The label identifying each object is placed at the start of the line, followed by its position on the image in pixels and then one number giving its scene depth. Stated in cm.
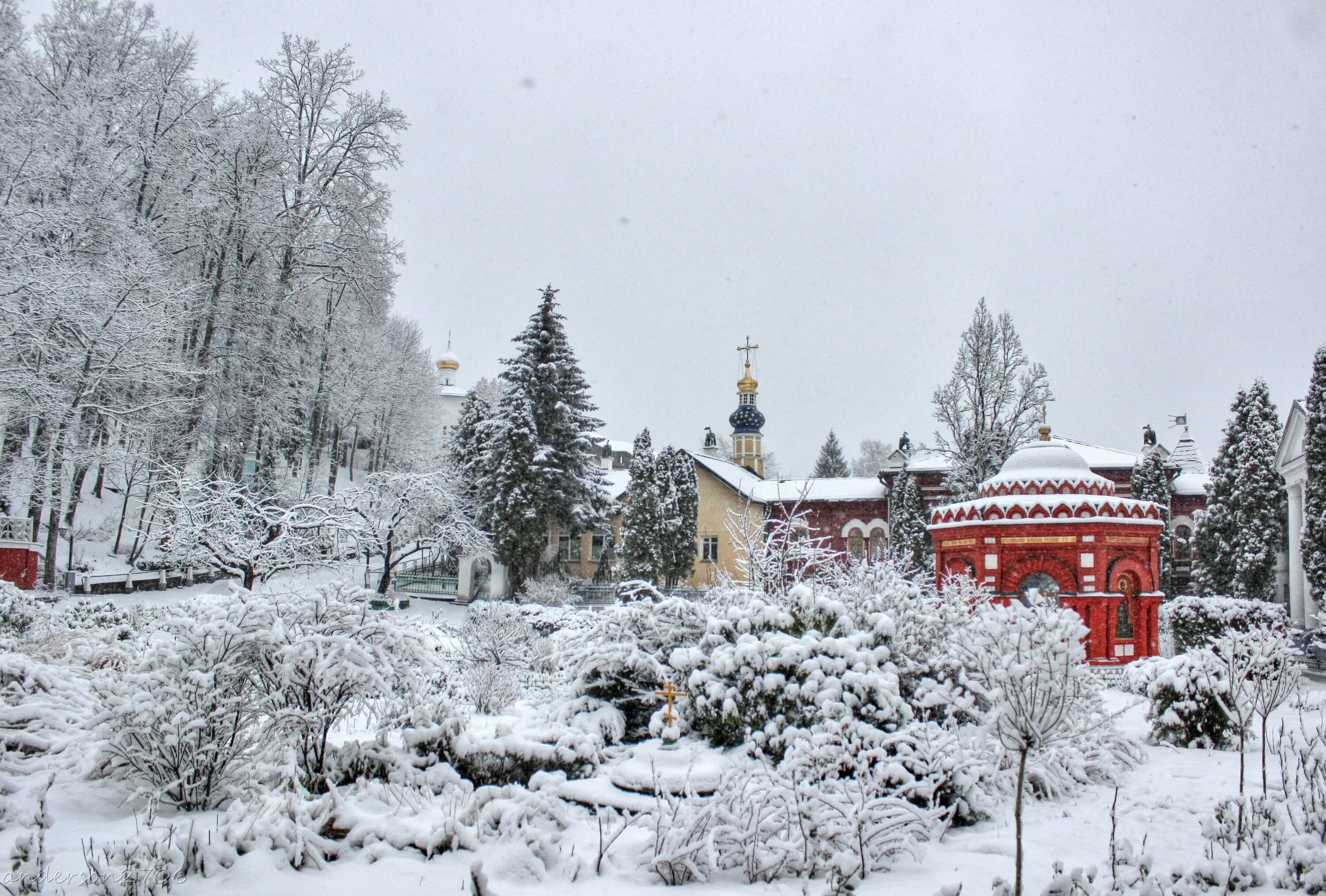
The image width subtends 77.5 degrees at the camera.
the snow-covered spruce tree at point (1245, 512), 2803
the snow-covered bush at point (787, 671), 686
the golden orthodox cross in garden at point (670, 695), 754
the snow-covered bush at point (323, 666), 616
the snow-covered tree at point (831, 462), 6309
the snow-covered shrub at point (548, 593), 2458
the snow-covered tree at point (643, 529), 2981
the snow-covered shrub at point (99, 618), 1259
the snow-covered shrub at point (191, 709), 567
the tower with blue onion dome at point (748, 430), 4428
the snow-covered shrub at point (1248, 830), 541
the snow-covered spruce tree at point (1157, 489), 3100
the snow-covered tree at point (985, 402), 2758
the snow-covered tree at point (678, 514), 3028
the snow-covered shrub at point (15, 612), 1105
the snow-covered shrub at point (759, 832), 517
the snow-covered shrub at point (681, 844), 505
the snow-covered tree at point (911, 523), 3053
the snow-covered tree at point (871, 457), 7769
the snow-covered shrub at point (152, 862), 438
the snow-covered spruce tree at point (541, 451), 2723
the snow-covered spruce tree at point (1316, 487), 2356
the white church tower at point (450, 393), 7025
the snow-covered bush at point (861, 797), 525
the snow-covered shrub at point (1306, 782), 552
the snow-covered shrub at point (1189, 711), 904
